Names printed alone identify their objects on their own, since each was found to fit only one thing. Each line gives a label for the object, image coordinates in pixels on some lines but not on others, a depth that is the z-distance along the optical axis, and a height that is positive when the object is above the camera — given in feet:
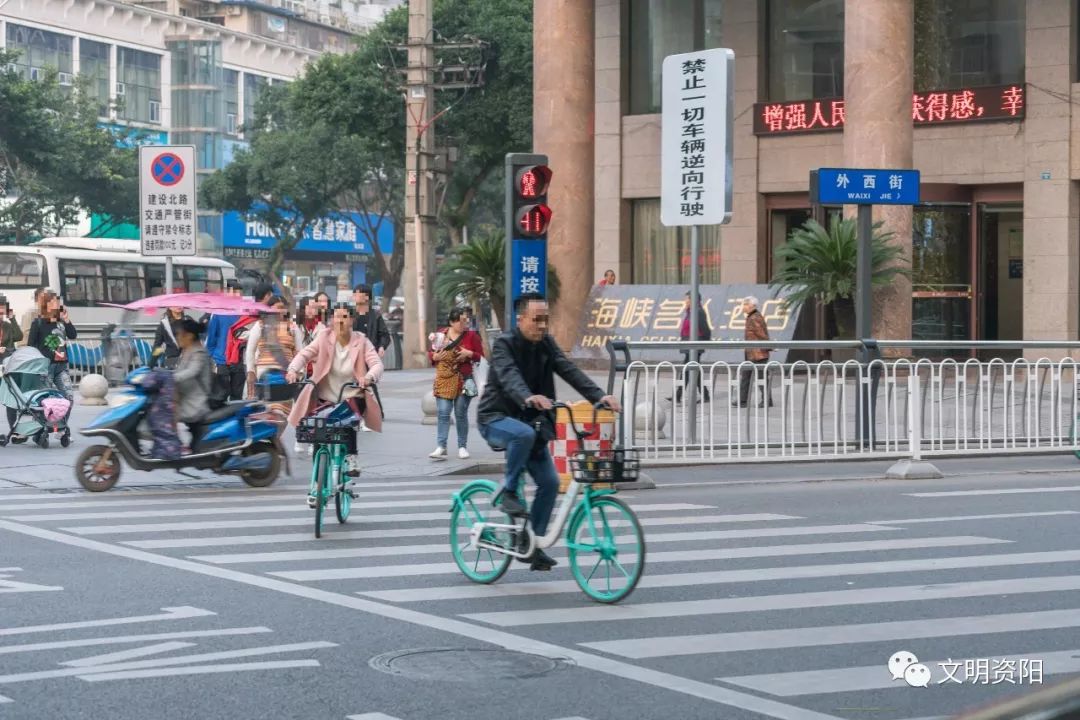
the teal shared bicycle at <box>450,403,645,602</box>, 28.89 -3.80
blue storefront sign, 272.10 +16.34
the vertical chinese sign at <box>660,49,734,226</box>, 57.00 +6.80
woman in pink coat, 50.47 -0.94
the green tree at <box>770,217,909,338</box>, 86.43 +3.48
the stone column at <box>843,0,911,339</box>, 89.71 +12.77
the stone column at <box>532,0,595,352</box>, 103.71 +12.81
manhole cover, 23.11 -4.88
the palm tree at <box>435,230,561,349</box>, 98.73 +3.52
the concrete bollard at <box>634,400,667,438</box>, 51.67 -2.86
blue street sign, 58.44 +5.22
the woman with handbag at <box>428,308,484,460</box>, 54.85 -1.36
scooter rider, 48.26 -1.48
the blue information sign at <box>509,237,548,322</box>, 50.47 +2.03
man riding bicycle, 30.53 -1.43
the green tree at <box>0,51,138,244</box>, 181.57 +20.02
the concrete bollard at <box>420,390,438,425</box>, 68.29 -3.34
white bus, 128.67 +4.68
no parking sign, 60.34 +4.80
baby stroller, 59.93 -2.53
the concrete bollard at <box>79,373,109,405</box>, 82.48 -2.99
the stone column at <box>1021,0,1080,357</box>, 95.66 +8.65
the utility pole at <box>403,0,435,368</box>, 117.78 +10.75
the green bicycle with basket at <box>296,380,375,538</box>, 37.86 -2.89
